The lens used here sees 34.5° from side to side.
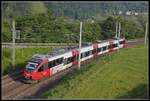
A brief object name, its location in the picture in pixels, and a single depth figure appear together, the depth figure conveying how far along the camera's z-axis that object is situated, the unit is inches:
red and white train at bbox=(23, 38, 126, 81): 781.9
